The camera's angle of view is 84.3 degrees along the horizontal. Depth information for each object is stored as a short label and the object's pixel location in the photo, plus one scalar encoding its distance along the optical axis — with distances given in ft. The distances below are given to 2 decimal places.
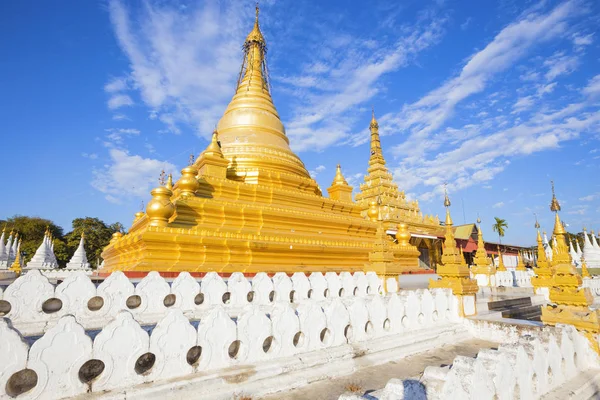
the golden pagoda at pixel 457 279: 22.85
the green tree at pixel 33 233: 142.31
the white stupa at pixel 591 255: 104.32
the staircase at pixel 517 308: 27.73
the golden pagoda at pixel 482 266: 54.37
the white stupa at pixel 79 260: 93.49
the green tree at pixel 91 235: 151.07
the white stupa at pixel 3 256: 80.88
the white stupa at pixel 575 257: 106.25
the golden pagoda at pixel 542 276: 39.63
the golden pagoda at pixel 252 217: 32.60
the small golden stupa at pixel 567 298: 16.29
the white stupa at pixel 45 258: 85.51
